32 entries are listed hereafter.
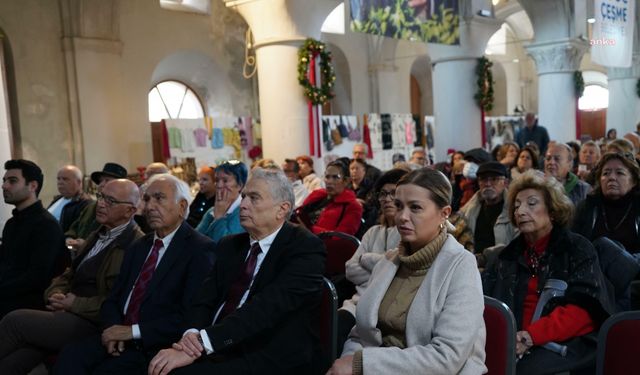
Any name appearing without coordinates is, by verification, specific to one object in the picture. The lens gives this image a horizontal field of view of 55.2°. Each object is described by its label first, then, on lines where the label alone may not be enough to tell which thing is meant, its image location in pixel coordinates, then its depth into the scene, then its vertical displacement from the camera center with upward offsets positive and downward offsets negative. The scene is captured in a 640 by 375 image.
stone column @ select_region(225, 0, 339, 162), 7.86 +0.92
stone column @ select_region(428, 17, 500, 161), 10.21 +0.61
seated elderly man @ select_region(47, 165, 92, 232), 6.04 -0.56
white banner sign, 8.76 +1.19
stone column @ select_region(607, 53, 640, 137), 16.42 +0.39
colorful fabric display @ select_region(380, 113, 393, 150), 12.81 -0.13
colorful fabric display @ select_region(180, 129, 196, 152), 10.19 -0.09
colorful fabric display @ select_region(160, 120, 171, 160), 10.00 -0.09
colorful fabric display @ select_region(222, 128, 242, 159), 10.94 -0.11
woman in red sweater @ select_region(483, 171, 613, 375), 2.81 -0.79
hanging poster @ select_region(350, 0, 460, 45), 7.60 +1.40
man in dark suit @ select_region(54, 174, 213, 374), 3.17 -0.84
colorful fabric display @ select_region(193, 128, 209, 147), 10.35 -0.02
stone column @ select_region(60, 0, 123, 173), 10.24 +1.14
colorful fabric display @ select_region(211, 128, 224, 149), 10.64 -0.09
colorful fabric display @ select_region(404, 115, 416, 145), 13.48 -0.13
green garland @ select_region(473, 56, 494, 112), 10.22 +0.60
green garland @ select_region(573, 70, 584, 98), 12.28 +0.67
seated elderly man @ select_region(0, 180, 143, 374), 3.54 -0.93
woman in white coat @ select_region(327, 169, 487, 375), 2.22 -0.68
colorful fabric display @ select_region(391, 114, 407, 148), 13.13 -0.13
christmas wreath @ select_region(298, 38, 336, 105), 7.94 +0.76
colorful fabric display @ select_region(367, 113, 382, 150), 12.32 -0.09
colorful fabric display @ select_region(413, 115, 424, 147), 14.14 -0.25
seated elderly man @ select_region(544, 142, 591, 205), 5.39 -0.46
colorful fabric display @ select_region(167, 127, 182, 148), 10.00 -0.02
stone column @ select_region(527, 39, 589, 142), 12.07 +0.66
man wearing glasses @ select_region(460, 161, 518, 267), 4.64 -0.65
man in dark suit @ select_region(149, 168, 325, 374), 2.73 -0.78
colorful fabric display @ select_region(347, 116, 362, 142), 11.77 -0.04
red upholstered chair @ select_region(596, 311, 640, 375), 2.27 -0.86
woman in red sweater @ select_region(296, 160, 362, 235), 5.38 -0.71
